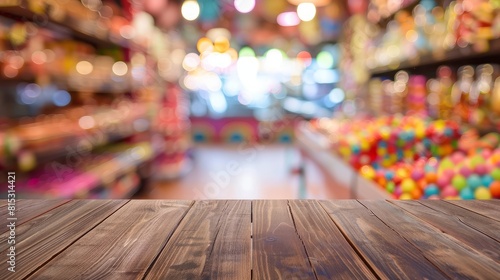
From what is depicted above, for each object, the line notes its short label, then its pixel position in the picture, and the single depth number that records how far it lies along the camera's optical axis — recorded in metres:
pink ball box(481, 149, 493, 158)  2.25
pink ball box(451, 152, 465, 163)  2.46
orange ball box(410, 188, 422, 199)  2.22
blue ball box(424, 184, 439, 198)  2.17
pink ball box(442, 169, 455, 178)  2.22
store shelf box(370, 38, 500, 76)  2.16
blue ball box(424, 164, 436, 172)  2.41
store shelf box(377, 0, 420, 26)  3.64
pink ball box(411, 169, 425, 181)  2.38
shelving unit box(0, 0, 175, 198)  2.56
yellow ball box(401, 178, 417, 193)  2.27
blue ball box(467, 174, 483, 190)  2.00
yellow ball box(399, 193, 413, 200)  2.23
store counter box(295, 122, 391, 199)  2.20
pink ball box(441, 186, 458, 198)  2.06
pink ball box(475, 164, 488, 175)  2.09
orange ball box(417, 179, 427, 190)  2.28
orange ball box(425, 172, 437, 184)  2.29
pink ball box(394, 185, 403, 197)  2.28
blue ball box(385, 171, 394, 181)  2.47
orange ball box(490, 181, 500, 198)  1.89
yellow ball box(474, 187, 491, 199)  1.90
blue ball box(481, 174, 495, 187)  1.97
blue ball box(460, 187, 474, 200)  1.95
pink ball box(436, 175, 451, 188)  2.18
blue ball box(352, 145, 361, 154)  2.99
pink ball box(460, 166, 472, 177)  2.14
